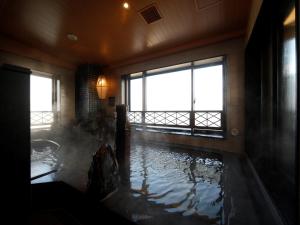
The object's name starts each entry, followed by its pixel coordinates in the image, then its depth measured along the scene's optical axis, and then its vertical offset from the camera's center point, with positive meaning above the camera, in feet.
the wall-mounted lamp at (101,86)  19.75 +3.30
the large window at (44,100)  17.12 +1.42
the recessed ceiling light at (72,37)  12.62 +6.30
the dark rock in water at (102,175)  5.55 -2.45
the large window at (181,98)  13.64 +1.45
